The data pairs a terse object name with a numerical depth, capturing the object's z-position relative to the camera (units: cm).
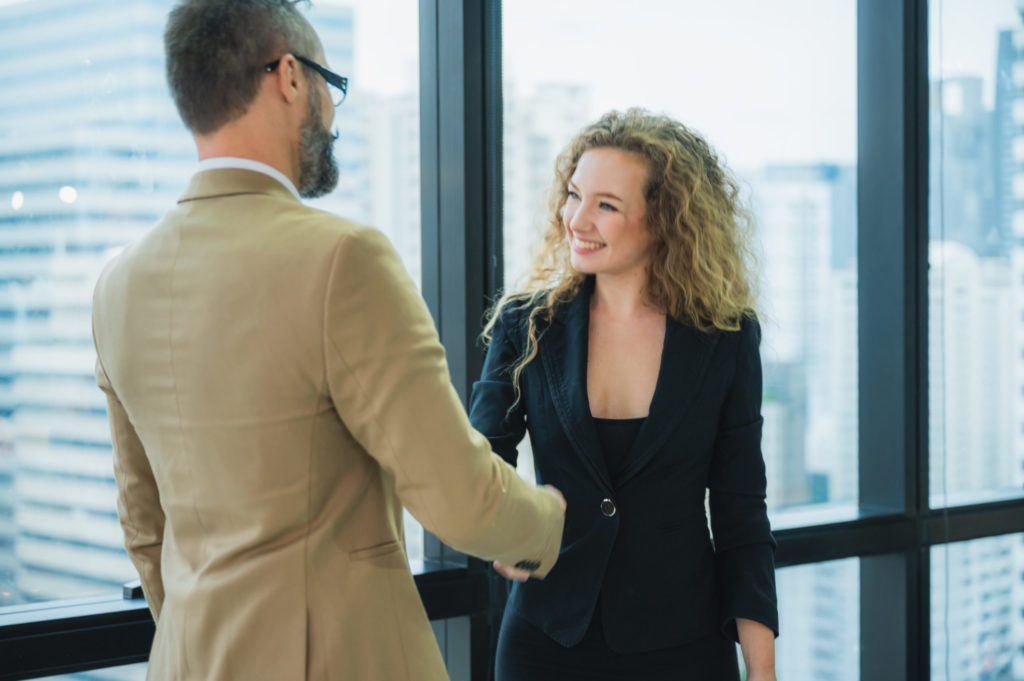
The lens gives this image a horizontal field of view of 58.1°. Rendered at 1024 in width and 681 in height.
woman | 170
